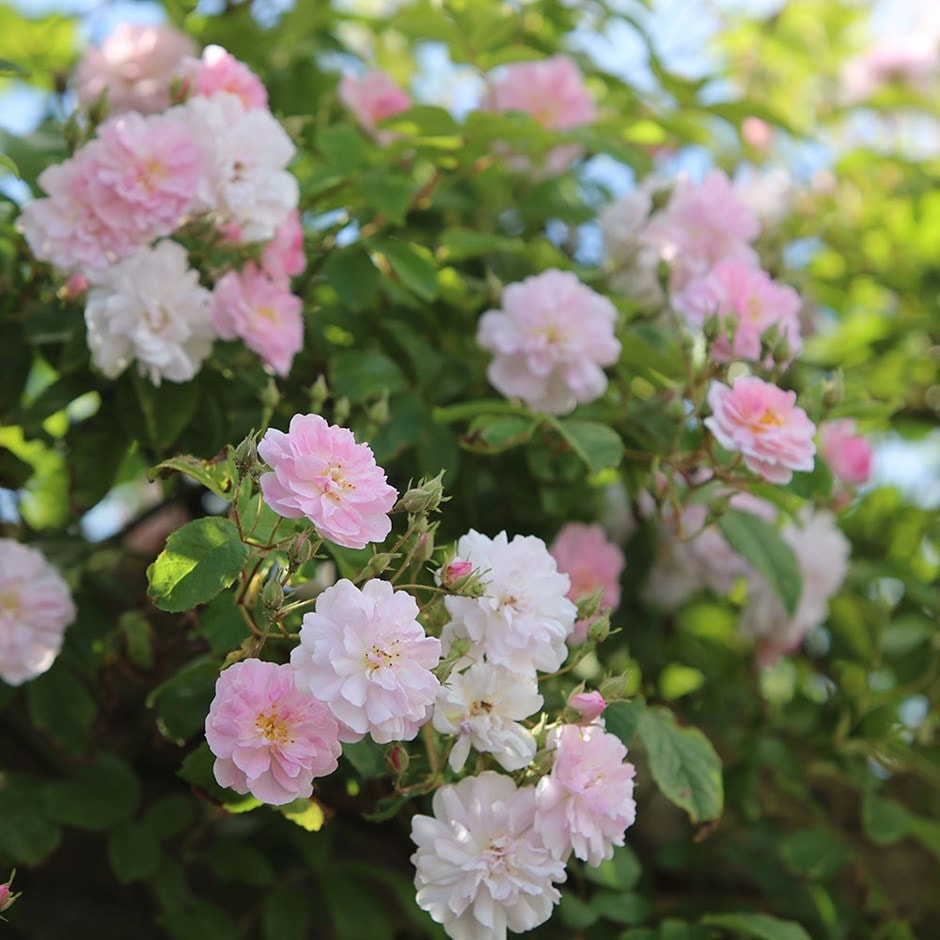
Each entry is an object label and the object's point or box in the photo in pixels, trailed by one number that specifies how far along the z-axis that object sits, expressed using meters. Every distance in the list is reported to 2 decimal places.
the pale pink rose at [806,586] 1.25
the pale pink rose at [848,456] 1.27
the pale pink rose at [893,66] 2.00
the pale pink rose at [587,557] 1.17
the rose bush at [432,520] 1.00
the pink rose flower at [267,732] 0.97
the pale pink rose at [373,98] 1.30
